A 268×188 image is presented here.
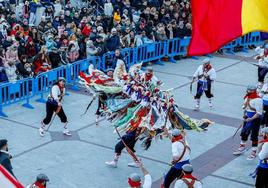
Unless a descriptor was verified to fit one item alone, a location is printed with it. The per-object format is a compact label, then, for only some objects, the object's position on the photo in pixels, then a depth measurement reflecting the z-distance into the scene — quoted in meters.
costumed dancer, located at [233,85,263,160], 13.24
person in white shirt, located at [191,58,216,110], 16.56
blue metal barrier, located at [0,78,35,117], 16.14
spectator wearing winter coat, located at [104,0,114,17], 24.92
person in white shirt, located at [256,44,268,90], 18.62
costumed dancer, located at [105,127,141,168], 12.61
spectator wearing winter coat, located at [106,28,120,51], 20.17
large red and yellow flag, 6.08
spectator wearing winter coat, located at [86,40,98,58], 19.61
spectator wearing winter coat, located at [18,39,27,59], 18.03
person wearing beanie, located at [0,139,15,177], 9.94
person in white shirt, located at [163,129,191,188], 10.71
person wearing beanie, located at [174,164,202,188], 9.47
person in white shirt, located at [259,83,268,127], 15.06
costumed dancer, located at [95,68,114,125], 14.31
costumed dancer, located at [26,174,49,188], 9.06
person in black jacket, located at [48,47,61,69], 18.41
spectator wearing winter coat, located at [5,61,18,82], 16.61
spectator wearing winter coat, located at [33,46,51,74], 17.59
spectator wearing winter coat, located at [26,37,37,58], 18.41
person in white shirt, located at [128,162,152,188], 9.06
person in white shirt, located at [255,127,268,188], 11.21
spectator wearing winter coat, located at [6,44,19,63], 17.28
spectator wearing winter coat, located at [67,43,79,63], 19.12
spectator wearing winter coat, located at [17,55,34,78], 17.14
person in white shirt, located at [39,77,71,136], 14.20
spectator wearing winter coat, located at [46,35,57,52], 18.77
